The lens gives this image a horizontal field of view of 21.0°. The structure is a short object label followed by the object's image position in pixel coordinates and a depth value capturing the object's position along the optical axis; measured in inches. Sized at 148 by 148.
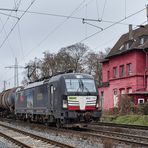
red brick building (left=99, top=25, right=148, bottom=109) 1866.4
